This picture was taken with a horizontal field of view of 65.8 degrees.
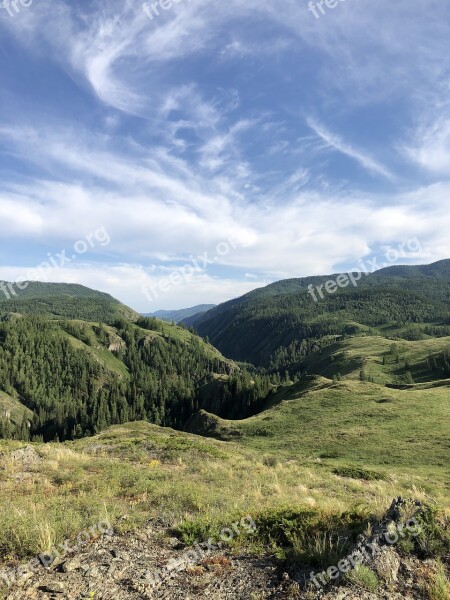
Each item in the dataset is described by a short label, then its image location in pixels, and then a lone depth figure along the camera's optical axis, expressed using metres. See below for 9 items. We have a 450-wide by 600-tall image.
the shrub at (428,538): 8.01
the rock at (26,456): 19.95
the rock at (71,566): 7.98
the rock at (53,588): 7.27
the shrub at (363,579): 6.87
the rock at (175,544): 9.48
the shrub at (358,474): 28.12
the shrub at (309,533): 8.08
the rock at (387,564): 7.19
